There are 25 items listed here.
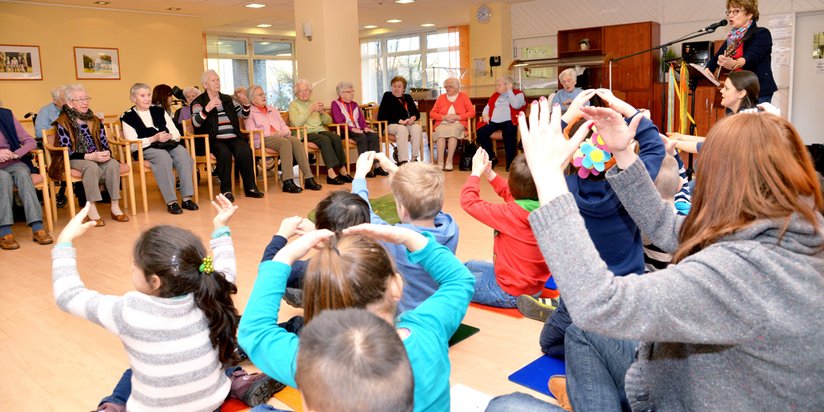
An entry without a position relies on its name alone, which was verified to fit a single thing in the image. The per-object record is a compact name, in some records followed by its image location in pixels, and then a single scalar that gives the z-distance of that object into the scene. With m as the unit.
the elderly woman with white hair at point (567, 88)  7.95
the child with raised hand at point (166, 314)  1.82
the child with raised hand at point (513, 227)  2.59
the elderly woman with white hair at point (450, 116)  8.28
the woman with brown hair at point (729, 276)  0.99
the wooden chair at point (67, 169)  5.06
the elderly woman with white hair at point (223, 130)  6.32
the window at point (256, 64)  14.24
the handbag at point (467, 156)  8.23
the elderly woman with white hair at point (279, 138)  6.71
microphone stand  4.78
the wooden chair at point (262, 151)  6.53
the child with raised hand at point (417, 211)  2.36
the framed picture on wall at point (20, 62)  9.31
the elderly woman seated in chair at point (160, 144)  5.69
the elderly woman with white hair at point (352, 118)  7.55
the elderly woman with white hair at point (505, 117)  8.19
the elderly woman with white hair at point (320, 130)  7.15
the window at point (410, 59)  13.88
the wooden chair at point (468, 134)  8.53
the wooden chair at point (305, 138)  7.00
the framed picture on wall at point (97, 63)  10.20
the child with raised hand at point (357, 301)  1.29
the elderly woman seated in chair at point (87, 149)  5.14
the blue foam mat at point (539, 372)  2.22
